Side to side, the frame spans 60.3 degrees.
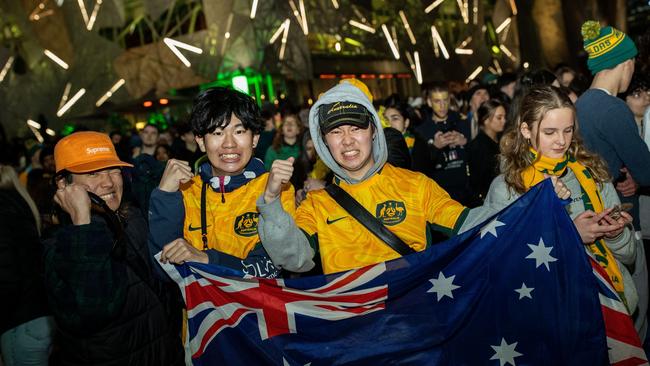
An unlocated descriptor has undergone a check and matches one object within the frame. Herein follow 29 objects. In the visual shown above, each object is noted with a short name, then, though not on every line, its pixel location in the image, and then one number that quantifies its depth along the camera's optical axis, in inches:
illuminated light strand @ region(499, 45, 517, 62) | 1113.4
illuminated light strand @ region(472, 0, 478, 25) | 1071.0
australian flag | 105.3
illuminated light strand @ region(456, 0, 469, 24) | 1052.5
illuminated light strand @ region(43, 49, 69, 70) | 935.7
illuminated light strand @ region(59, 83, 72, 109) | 929.5
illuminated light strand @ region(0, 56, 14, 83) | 928.9
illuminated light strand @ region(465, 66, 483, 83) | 1050.7
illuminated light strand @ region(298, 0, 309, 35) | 868.0
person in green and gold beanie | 145.3
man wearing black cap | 114.7
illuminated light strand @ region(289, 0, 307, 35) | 855.7
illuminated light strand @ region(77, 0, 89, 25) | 912.3
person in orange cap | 108.0
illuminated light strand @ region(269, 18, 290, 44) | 860.0
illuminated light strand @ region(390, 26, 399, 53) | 977.5
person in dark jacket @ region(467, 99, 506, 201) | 220.4
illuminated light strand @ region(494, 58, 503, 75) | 1086.4
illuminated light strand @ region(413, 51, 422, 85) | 1008.7
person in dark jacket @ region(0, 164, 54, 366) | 135.2
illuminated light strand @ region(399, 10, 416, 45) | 976.3
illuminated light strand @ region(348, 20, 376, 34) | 932.0
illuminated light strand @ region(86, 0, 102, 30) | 914.7
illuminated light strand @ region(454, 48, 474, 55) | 1046.5
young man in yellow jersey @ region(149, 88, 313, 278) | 116.2
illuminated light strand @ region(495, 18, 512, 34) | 1110.4
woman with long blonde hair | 121.2
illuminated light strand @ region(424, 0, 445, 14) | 1002.5
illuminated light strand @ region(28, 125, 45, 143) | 891.5
